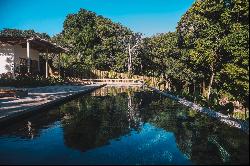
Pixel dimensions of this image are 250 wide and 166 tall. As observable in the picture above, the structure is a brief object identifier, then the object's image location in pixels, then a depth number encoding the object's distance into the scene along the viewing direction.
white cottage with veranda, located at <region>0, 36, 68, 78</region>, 16.81
